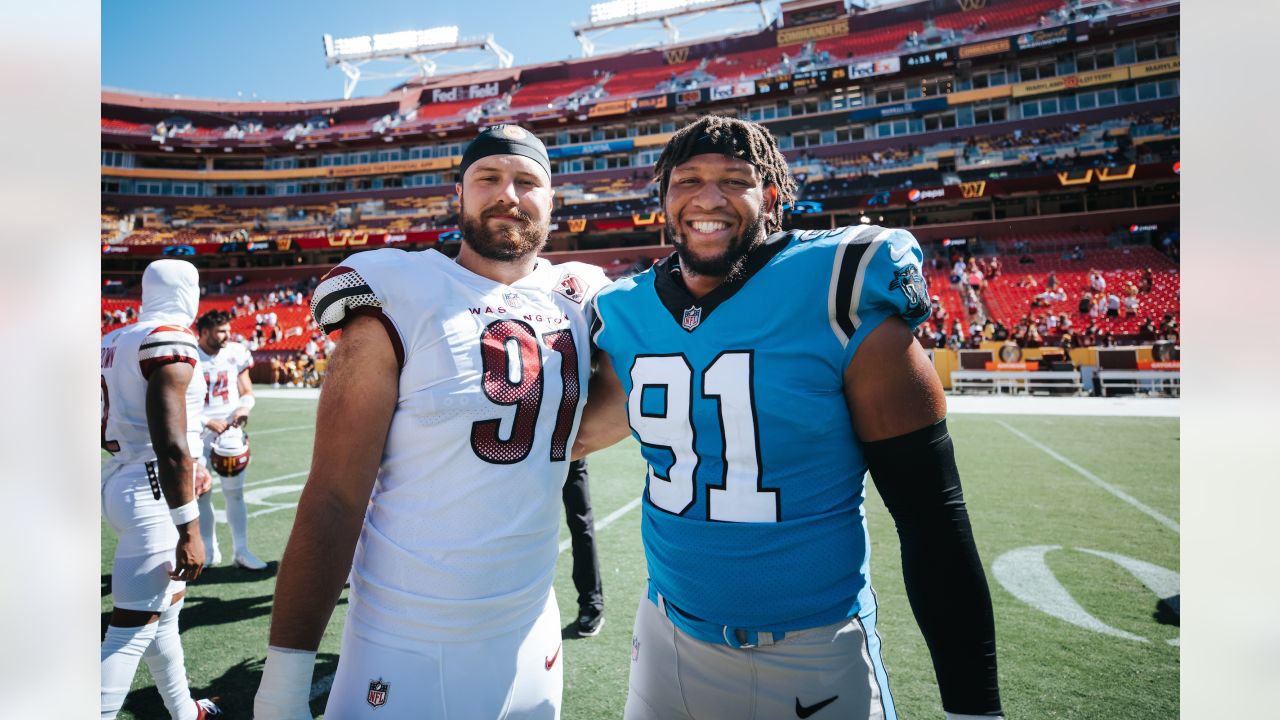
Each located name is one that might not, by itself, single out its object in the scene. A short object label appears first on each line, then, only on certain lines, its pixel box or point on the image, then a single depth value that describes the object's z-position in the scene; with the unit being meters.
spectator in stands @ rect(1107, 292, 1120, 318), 21.91
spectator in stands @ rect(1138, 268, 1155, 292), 23.27
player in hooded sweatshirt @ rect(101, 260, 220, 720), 2.83
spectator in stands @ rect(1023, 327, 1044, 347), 20.11
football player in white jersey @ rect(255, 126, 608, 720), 1.54
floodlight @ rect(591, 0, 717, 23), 46.38
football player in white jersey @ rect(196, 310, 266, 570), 5.27
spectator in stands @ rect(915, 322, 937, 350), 21.84
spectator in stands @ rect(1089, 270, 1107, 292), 24.03
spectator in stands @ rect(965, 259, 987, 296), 26.81
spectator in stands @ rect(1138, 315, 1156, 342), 19.41
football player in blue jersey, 1.52
